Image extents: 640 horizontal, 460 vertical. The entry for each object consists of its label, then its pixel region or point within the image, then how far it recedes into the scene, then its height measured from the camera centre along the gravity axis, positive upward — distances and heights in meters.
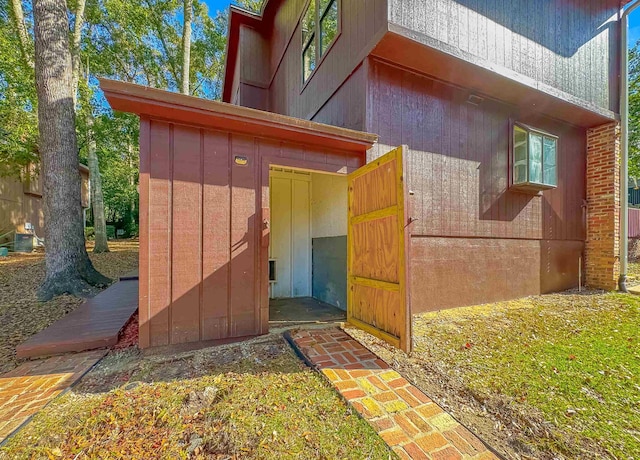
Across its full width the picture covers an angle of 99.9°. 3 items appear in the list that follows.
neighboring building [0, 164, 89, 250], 10.30 +1.05
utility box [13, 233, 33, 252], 9.92 -0.45
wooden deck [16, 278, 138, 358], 2.61 -1.09
